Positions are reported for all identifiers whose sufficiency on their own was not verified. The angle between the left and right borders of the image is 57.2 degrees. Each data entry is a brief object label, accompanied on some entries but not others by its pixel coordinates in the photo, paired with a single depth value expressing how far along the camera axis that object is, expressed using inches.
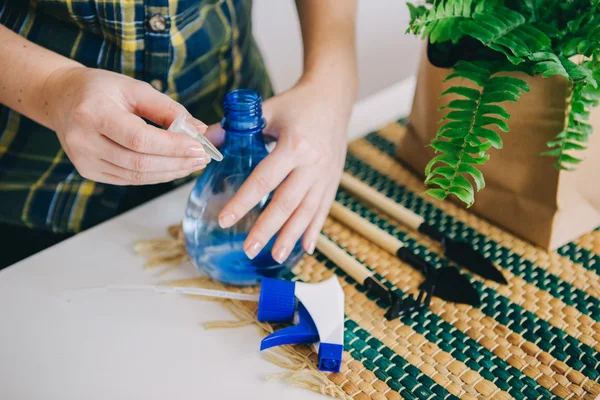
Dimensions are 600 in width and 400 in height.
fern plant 19.6
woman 19.8
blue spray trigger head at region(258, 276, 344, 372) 19.8
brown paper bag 22.5
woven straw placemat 19.7
